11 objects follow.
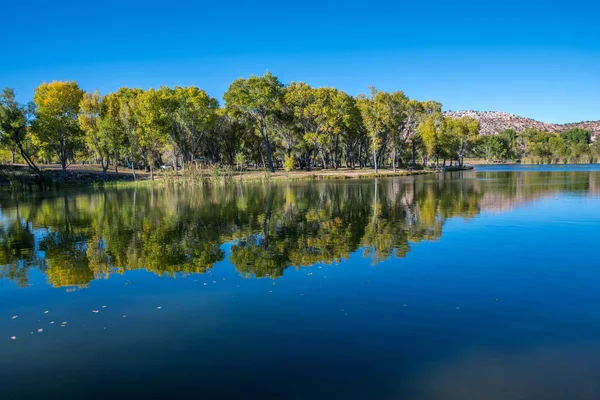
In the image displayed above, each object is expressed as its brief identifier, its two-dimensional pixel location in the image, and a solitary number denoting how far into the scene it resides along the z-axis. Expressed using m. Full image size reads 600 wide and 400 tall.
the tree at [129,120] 70.94
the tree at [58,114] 69.38
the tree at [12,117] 60.34
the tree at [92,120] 71.62
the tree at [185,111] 73.62
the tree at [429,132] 98.51
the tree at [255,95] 74.88
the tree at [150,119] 71.56
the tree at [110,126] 71.50
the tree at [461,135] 114.88
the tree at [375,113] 79.06
